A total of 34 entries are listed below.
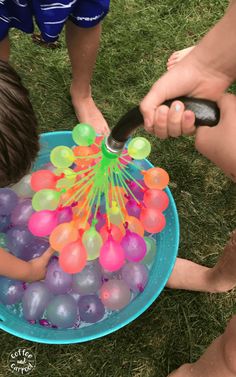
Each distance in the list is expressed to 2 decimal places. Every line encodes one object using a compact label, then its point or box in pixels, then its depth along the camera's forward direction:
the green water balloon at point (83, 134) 1.23
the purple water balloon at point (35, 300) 1.31
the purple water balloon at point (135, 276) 1.38
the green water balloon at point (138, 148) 1.16
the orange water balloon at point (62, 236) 1.19
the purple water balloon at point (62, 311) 1.31
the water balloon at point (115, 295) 1.33
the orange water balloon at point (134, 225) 1.29
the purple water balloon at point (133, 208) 1.39
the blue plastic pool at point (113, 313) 1.24
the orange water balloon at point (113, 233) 1.24
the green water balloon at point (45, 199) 1.25
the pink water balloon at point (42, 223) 1.25
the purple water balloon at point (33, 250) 1.42
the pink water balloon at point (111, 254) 1.21
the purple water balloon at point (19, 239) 1.41
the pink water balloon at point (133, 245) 1.27
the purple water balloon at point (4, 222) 1.49
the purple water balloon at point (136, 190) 1.45
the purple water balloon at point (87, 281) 1.37
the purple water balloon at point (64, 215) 1.32
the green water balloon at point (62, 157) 1.23
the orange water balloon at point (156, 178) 1.27
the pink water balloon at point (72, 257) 1.17
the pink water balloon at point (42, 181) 1.34
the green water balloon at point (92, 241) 1.21
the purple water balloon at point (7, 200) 1.46
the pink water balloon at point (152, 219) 1.26
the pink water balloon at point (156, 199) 1.29
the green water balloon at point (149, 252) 1.42
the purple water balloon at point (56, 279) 1.35
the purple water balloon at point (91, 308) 1.35
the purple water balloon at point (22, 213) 1.44
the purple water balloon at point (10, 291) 1.38
